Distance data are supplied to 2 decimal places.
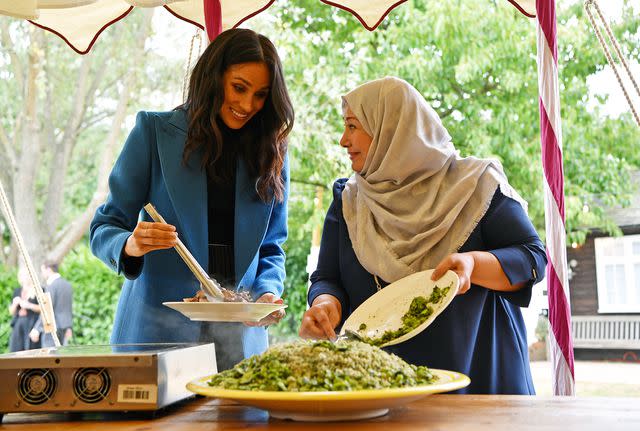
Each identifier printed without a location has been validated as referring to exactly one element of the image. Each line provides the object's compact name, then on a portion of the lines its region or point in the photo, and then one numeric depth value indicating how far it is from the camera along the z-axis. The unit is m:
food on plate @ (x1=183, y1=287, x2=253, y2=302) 1.84
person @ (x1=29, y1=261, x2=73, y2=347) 8.11
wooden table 1.15
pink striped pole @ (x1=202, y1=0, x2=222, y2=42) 2.73
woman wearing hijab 1.83
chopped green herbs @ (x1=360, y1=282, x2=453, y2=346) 1.61
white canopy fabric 2.78
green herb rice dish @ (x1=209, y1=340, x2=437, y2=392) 1.17
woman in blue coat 2.06
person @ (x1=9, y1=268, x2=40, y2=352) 8.20
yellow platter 1.10
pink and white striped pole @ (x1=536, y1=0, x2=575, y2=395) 2.34
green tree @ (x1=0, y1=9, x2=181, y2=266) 9.88
